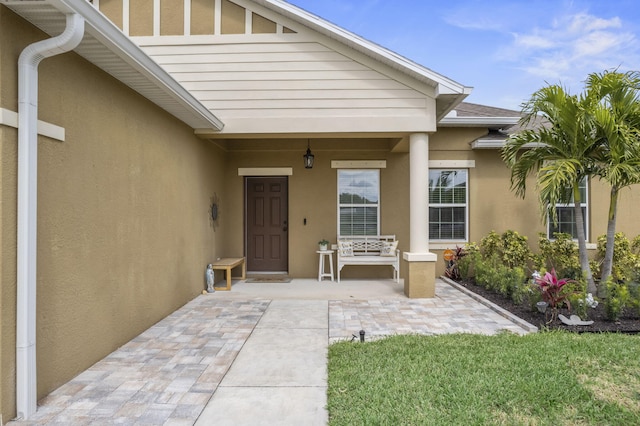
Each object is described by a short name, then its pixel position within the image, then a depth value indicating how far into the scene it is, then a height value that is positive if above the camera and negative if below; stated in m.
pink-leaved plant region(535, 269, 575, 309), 5.03 -0.95
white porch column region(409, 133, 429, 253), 6.43 +0.37
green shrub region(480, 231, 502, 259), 8.05 -0.61
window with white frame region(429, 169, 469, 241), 8.45 +0.25
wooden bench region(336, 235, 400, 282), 7.77 -0.75
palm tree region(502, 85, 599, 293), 5.45 +1.05
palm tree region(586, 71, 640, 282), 5.31 +1.28
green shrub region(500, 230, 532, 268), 7.85 -0.72
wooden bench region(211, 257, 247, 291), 7.20 -0.93
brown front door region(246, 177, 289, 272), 8.73 -0.19
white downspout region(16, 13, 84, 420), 2.72 +0.07
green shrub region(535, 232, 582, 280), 7.71 -0.79
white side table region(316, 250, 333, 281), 8.12 -1.01
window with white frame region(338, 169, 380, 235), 8.59 +0.27
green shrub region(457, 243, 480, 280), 7.88 -0.93
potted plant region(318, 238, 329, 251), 8.25 -0.62
